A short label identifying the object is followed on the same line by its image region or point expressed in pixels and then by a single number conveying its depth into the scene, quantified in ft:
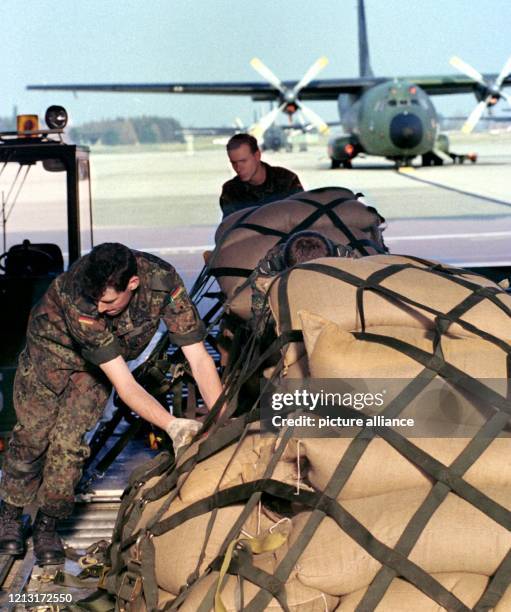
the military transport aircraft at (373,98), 126.31
